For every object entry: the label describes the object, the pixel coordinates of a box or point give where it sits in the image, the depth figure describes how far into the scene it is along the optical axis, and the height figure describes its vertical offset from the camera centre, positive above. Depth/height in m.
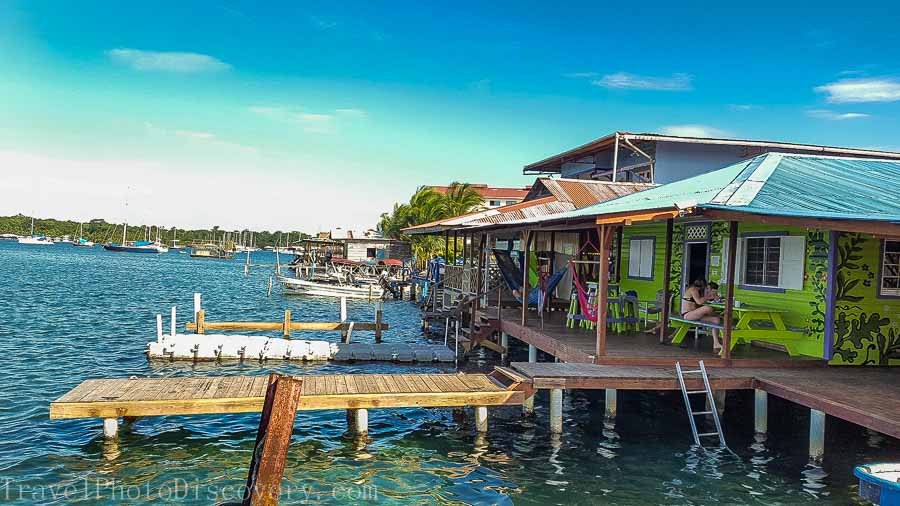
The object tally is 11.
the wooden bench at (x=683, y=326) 11.38 -1.17
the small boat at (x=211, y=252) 135.25 -2.29
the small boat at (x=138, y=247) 126.01 -1.84
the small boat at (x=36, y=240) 154.62 -1.81
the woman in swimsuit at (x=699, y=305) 11.59 -0.73
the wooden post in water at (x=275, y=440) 5.29 -1.57
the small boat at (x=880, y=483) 5.67 -1.83
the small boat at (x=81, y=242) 159.00 -1.70
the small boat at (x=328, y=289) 38.19 -2.45
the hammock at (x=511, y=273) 17.78 -0.46
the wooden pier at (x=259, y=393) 8.74 -2.13
